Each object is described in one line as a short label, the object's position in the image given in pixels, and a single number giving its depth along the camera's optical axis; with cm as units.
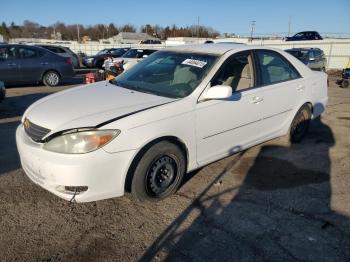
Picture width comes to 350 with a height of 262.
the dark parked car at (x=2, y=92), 817
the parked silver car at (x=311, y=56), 1741
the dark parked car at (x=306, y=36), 3269
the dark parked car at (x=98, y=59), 2425
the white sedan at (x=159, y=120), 321
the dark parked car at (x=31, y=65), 1166
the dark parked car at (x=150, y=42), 4691
